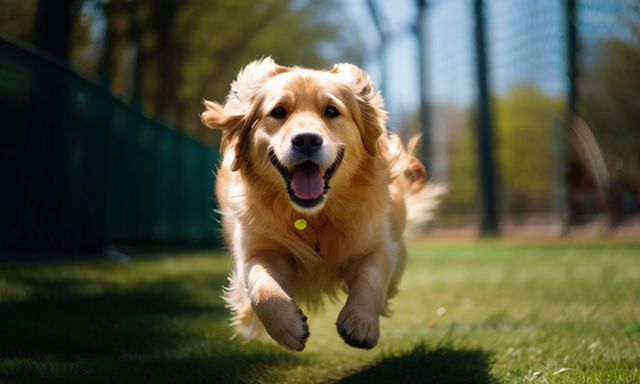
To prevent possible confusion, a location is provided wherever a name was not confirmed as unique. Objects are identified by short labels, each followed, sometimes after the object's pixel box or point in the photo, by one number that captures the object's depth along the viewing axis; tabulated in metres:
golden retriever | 3.14
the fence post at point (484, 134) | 16.50
